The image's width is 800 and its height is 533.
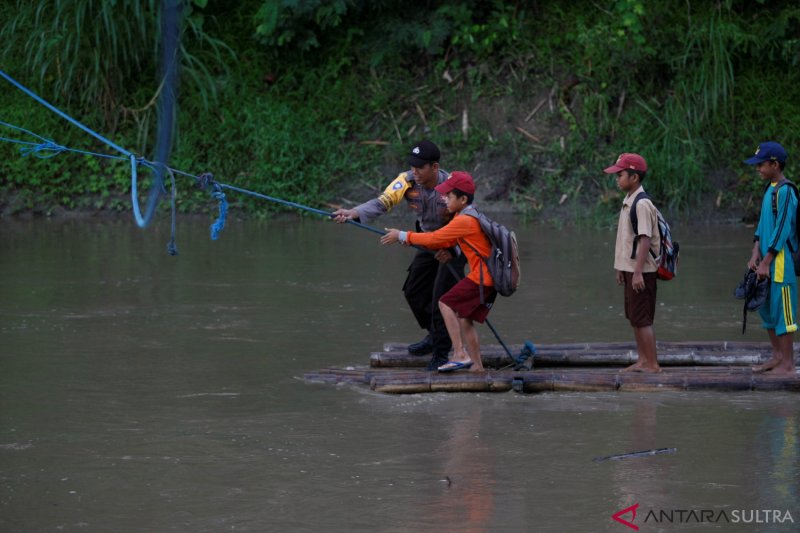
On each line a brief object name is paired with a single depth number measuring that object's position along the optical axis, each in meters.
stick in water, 12.19
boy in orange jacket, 15.66
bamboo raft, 15.09
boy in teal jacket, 15.51
